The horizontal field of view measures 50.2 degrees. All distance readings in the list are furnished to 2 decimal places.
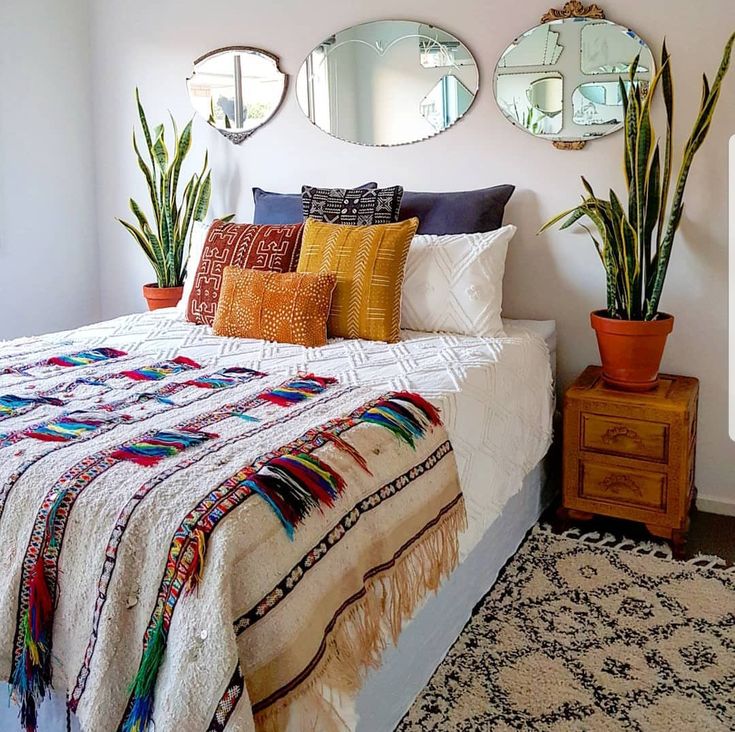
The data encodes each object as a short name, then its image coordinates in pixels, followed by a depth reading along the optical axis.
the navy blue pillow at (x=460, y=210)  2.93
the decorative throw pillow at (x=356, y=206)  2.90
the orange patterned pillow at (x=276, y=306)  2.60
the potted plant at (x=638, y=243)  2.55
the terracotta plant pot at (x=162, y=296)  3.65
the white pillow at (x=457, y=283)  2.74
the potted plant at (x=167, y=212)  3.63
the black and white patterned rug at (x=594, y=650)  1.82
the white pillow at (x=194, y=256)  3.10
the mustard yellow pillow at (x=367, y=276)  2.65
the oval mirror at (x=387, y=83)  3.11
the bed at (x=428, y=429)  1.51
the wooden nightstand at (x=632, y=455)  2.54
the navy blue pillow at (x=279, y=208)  3.17
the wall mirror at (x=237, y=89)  3.50
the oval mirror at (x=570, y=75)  2.82
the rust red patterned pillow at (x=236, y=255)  2.86
